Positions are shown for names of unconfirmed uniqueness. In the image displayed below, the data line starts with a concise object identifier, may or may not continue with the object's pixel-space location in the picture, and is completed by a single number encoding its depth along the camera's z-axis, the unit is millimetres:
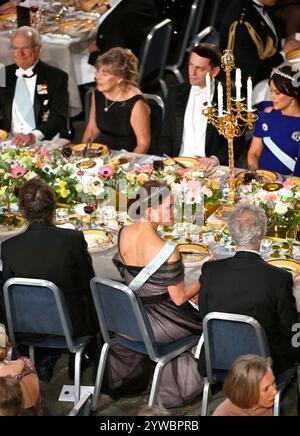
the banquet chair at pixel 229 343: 9711
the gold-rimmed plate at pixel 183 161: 13327
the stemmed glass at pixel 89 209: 12078
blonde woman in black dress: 14328
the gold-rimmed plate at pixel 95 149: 13797
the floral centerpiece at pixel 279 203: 11562
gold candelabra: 11156
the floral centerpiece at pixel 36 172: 12531
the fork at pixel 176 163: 13180
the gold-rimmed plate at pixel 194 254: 11172
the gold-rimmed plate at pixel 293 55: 16937
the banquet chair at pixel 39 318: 10516
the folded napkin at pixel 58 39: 17828
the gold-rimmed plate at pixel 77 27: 18125
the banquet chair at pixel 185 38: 18703
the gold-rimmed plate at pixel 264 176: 12732
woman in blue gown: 13461
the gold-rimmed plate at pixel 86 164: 13062
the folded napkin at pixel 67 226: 11988
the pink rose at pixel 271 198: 11750
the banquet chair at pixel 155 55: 17375
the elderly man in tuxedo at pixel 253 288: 9836
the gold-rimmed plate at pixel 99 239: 11602
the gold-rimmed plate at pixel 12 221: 12266
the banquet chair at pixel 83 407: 8453
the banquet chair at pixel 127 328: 10320
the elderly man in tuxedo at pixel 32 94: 15500
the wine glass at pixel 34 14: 18500
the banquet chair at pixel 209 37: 17859
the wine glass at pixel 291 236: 11491
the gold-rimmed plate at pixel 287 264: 10914
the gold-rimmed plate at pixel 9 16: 19078
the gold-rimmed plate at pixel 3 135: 14678
